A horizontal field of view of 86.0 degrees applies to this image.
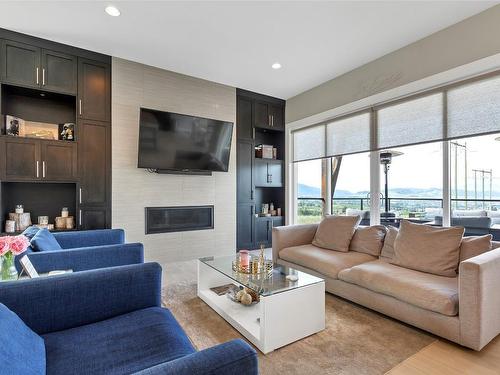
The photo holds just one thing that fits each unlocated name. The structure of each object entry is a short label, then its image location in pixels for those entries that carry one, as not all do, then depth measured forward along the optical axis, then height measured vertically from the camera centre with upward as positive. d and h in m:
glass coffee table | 1.87 -0.93
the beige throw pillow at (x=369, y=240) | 3.03 -0.62
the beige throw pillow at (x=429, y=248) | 2.35 -0.58
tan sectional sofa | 1.78 -0.83
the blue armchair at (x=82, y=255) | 2.04 -0.57
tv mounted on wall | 3.70 +0.67
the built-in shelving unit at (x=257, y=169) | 4.72 +0.33
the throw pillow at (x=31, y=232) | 2.35 -0.40
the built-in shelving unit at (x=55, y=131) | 3.05 +0.72
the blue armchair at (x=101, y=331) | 0.88 -0.66
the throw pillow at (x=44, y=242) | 2.11 -0.45
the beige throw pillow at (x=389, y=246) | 2.88 -0.64
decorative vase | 1.56 -0.47
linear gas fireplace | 3.91 -0.48
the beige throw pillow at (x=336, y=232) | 3.24 -0.57
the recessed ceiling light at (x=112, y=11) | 2.59 +1.75
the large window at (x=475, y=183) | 2.81 +0.04
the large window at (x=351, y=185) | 3.87 +0.02
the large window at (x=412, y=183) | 3.14 +0.04
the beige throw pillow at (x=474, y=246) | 2.27 -0.52
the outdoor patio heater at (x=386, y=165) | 3.60 +0.29
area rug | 1.71 -1.14
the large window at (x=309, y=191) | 4.73 -0.08
